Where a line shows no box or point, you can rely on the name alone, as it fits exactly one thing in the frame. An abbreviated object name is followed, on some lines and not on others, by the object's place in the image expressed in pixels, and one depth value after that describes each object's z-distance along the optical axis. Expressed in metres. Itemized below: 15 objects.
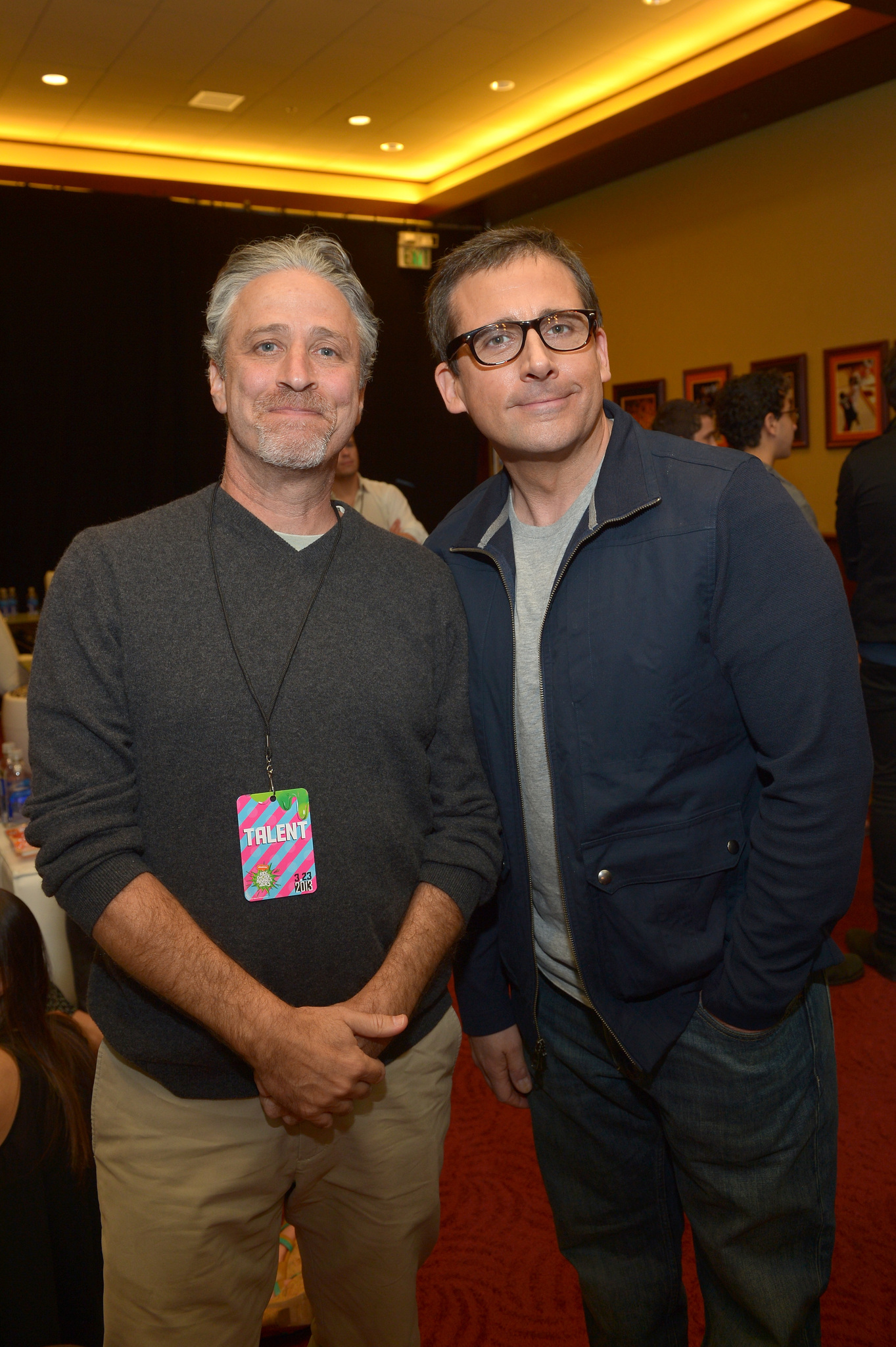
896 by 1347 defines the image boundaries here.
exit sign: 8.42
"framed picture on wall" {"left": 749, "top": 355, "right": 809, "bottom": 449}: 5.88
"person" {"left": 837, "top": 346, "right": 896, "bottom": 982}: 3.10
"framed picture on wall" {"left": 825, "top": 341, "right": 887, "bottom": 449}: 5.49
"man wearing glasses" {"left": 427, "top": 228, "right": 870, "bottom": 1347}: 1.24
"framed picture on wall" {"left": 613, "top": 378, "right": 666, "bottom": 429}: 6.98
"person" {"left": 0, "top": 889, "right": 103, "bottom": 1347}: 1.56
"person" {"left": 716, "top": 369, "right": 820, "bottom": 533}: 3.56
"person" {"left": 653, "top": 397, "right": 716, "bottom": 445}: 4.22
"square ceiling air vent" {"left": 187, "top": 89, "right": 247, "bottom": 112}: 6.36
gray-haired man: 1.26
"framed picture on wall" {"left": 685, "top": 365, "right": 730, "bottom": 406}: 6.45
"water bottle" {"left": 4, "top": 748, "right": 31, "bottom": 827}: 2.80
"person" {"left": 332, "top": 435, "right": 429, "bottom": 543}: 4.10
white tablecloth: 2.48
